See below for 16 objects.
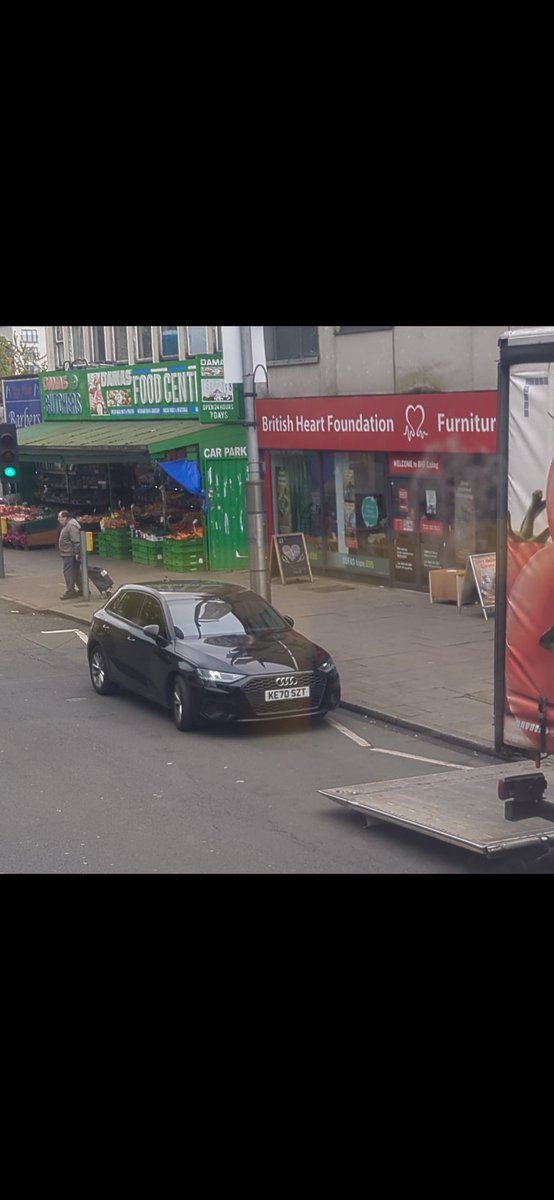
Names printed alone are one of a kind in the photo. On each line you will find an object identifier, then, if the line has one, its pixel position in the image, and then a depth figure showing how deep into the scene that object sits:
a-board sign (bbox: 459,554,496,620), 18.86
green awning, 26.59
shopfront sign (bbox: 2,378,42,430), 37.09
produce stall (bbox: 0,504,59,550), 33.78
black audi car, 12.88
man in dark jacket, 23.53
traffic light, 22.78
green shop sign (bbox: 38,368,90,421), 33.50
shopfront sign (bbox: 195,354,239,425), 26.88
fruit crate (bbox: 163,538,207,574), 26.83
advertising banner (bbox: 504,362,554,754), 7.63
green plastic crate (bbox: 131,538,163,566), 28.62
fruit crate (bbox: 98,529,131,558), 30.45
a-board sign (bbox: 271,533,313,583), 23.95
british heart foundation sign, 19.53
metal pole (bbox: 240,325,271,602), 17.34
